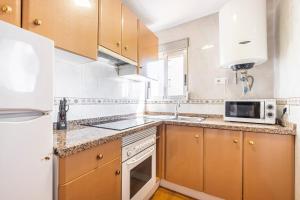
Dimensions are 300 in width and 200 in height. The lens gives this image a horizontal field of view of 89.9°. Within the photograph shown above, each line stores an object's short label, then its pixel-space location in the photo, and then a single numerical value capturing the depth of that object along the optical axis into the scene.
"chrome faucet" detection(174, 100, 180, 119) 2.21
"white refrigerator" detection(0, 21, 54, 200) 0.56
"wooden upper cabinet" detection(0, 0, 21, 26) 0.69
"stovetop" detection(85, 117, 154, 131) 1.26
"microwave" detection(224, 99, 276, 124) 1.44
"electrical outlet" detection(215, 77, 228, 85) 1.99
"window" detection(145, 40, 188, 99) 2.34
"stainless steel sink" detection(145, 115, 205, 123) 2.05
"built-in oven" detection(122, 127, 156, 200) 1.22
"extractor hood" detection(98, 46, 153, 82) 1.63
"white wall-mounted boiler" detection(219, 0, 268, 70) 1.42
